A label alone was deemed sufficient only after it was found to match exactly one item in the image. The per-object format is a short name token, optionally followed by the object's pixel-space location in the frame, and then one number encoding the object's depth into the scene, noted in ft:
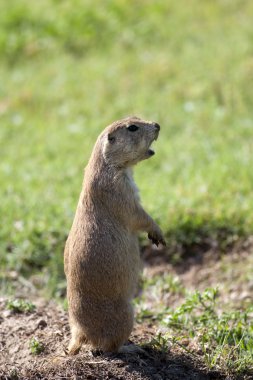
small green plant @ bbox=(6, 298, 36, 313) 30.40
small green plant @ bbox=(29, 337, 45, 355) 26.61
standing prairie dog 25.35
